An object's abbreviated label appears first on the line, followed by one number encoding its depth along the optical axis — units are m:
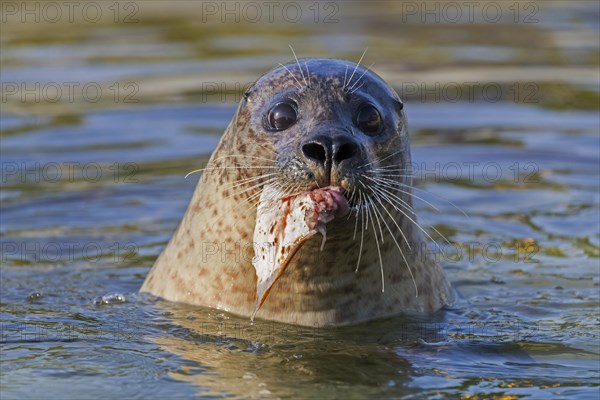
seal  11.44
